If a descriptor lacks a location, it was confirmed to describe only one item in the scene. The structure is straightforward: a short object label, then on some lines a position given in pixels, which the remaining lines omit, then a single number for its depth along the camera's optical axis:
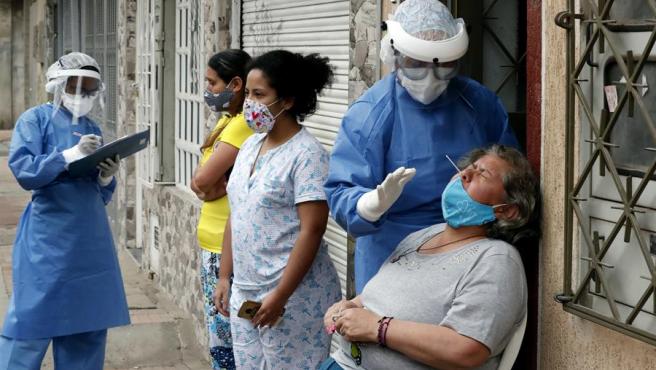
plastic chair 3.09
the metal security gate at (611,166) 2.79
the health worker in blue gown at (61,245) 5.54
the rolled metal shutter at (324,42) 5.15
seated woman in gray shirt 2.97
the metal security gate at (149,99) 8.85
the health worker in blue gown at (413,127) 3.37
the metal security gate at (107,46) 11.76
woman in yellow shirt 5.01
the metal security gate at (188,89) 7.75
